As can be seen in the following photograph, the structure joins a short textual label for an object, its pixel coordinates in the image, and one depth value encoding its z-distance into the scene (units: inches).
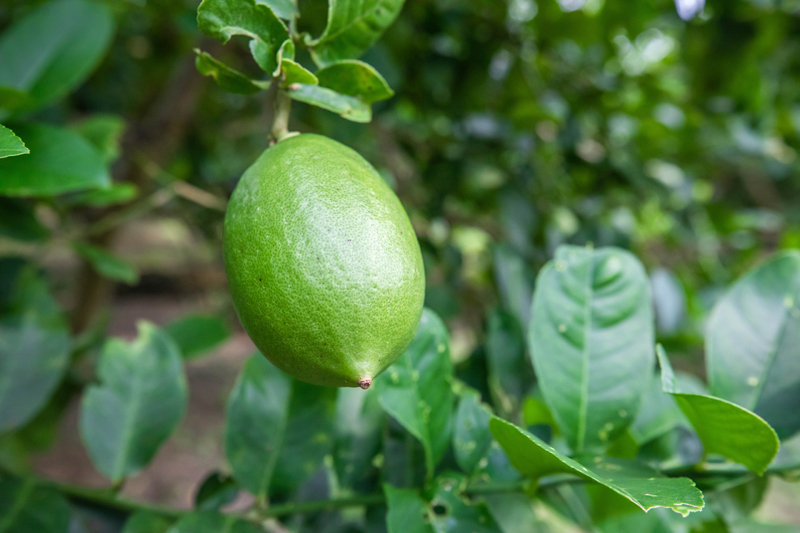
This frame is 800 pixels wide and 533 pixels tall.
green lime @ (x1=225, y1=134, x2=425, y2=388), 12.7
